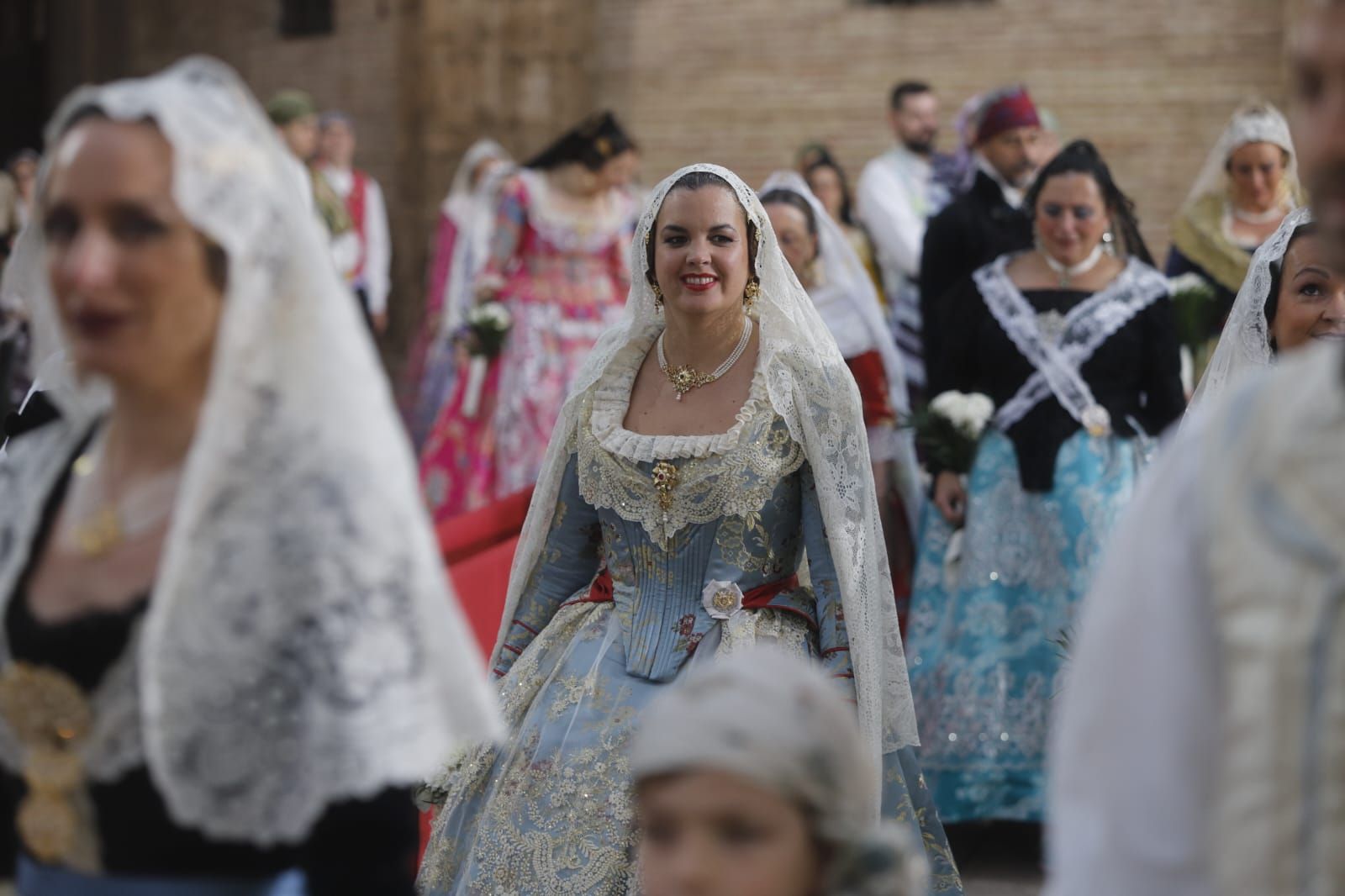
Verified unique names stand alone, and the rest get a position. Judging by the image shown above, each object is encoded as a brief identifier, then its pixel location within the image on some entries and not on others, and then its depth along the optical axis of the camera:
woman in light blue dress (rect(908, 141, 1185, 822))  6.54
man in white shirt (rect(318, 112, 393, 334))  13.60
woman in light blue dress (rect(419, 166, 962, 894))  4.44
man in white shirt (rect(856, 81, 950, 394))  9.89
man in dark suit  8.10
